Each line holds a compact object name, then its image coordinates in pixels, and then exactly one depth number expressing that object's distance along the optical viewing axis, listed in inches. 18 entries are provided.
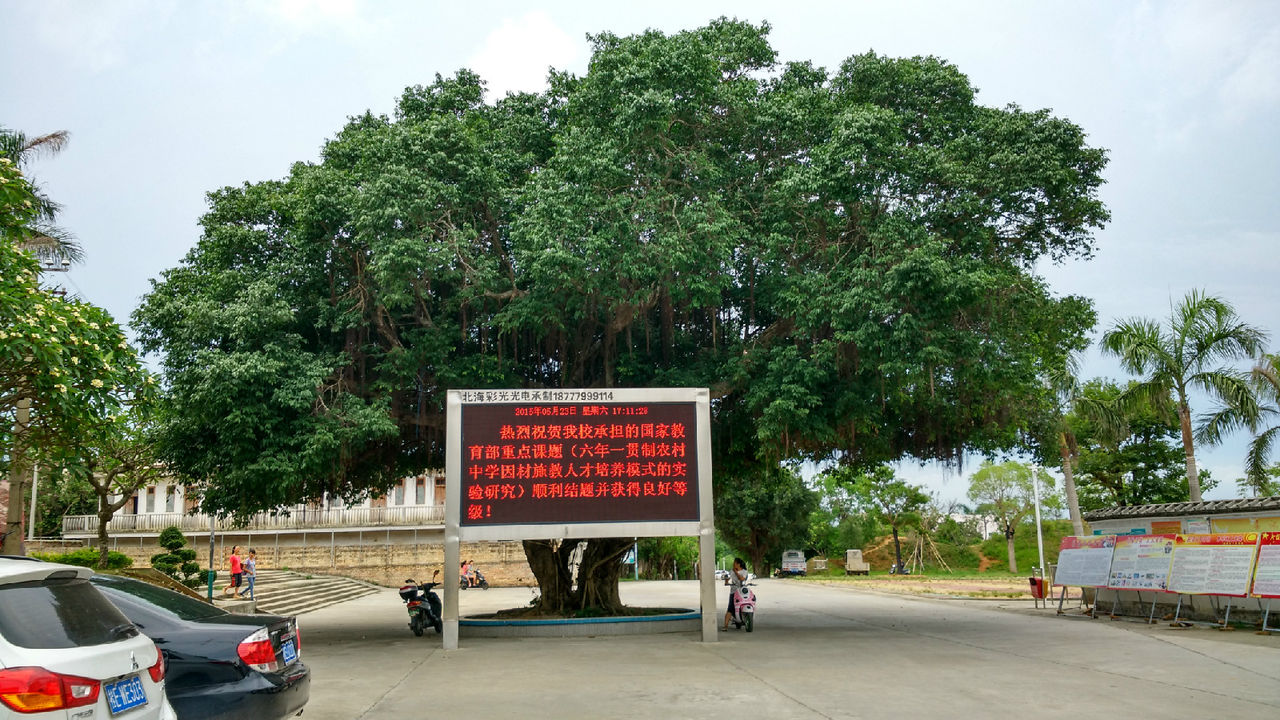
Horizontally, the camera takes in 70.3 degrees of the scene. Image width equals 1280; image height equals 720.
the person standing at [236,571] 971.3
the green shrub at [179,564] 1001.5
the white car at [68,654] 146.7
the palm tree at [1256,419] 762.2
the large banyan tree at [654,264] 551.2
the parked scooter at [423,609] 660.1
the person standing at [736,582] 637.9
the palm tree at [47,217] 736.3
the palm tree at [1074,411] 950.4
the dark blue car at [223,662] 242.4
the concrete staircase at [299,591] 1011.3
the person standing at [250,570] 951.0
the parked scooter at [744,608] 629.9
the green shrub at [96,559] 995.3
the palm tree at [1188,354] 771.4
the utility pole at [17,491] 464.4
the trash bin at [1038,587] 836.0
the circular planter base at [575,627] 600.1
